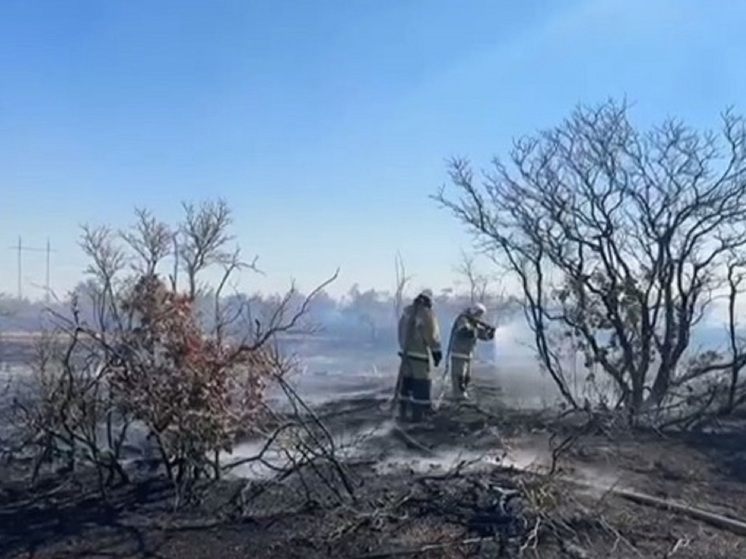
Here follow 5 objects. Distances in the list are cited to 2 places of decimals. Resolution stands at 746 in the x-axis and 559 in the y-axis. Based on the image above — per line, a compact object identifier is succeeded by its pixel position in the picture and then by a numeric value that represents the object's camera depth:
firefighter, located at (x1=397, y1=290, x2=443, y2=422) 11.86
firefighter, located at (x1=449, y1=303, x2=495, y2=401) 12.73
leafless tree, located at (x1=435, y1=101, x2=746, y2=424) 11.41
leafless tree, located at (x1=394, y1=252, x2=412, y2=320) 28.26
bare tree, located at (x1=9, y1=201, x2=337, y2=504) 6.83
